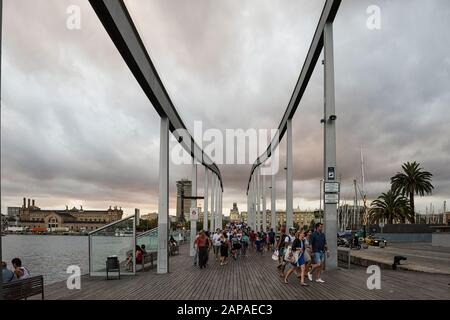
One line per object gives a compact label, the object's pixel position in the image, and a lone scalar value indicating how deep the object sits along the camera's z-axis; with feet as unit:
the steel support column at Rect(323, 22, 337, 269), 50.14
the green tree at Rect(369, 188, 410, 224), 187.21
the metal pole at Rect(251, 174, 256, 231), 185.46
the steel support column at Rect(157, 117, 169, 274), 50.44
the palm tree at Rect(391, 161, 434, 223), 164.96
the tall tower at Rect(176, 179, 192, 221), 142.96
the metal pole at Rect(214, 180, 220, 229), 163.30
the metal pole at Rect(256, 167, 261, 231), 160.04
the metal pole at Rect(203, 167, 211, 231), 100.89
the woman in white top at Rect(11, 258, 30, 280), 33.60
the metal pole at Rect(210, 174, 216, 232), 127.19
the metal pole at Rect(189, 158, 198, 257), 80.62
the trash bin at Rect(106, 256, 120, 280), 46.09
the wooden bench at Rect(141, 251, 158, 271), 56.33
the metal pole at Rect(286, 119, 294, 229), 82.43
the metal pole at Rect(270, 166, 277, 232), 114.01
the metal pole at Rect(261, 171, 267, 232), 144.66
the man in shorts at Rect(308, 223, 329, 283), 39.99
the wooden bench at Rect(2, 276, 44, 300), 25.25
